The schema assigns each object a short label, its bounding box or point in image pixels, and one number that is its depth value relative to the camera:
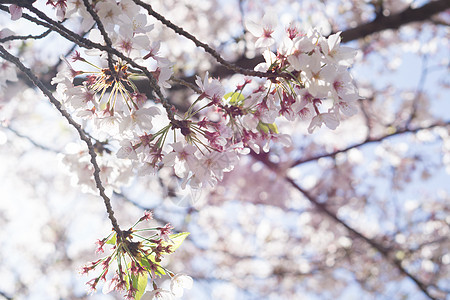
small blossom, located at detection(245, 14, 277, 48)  0.92
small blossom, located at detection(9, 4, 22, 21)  0.94
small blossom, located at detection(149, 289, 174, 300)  0.88
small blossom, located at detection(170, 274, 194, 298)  0.93
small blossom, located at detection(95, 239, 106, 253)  0.92
